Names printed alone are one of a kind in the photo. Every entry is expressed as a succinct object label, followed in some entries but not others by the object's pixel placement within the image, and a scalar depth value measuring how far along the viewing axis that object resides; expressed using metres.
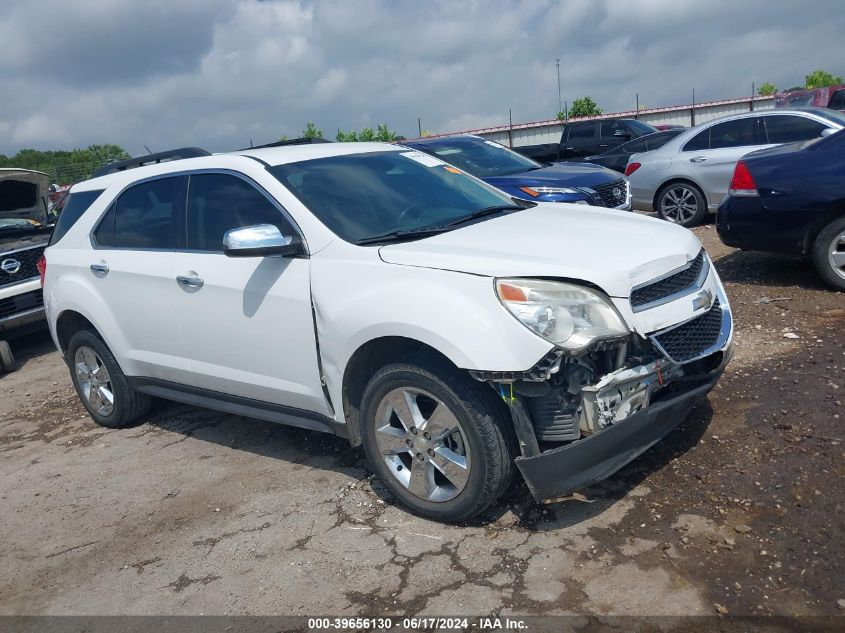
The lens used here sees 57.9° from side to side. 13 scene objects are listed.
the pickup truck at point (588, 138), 18.45
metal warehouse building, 34.59
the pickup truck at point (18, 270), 8.19
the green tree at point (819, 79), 56.34
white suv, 3.27
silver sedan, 10.06
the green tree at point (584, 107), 49.03
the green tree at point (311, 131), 43.28
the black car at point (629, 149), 15.64
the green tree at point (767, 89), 52.44
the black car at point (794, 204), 6.25
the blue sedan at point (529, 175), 8.31
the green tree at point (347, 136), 41.84
